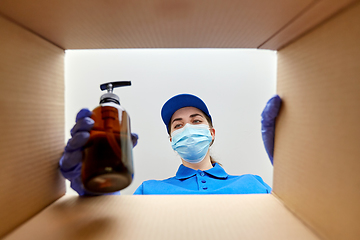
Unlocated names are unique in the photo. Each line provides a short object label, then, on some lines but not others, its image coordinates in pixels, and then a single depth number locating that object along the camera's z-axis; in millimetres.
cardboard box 311
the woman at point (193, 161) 1044
